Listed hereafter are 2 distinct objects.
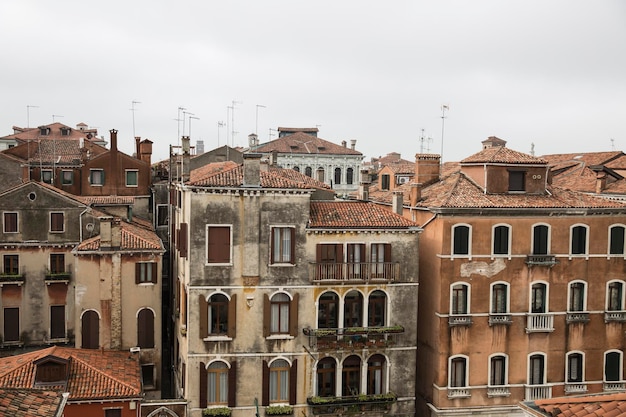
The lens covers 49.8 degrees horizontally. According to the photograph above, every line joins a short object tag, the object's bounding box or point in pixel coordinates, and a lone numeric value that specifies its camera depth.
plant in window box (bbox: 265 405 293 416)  29.61
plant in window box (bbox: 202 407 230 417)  29.05
